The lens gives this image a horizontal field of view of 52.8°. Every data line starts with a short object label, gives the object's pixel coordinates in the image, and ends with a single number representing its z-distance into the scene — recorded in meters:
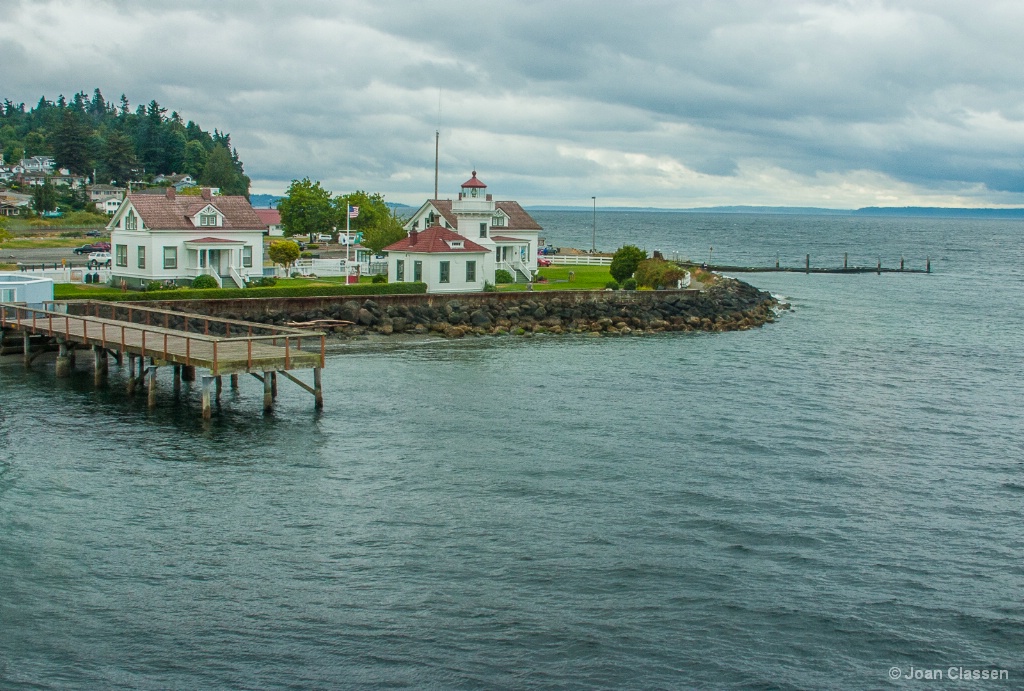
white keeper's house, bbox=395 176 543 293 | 62.09
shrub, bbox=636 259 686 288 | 68.19
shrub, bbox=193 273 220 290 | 57.41
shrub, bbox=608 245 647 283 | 68.81
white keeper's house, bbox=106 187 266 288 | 58.75
